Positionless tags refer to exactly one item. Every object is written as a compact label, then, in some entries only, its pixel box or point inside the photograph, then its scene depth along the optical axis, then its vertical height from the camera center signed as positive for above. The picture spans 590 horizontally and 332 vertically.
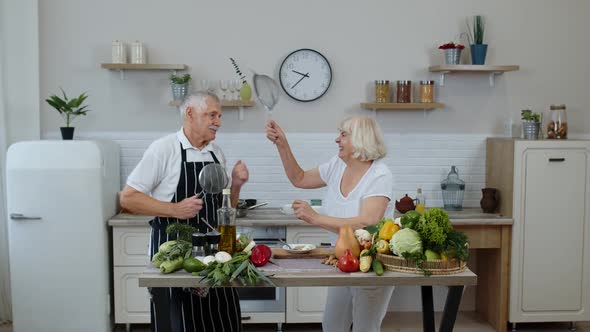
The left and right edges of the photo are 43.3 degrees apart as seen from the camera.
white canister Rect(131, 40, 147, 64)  5.67 +0.62
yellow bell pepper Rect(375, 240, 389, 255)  3.16 -0.47
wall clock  5.88 +0.48
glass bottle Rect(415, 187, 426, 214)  5.79 -0.49
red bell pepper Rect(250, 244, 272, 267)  3.19 -0.52
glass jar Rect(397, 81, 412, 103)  5.83 +0.35
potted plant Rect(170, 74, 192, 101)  5.66 +0.38
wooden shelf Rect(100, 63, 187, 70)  5.63 +0.52
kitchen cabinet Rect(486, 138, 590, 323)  5.50 -0.67
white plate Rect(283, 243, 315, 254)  3.47 -0.54
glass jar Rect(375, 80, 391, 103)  5.82 +0.35
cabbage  3.08 -0.44
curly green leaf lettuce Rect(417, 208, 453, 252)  3.07 -0.38
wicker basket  3.11 -0.54
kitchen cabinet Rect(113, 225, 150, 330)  5.30 -0.99
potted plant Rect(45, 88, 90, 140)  5.41 +0.20
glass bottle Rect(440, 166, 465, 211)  5.93 -0.45
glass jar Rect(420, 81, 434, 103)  5.84 +0.35
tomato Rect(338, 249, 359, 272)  3.13 -0.54
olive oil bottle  3.28 -0.40
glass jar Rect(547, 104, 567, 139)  5.76 +0.10
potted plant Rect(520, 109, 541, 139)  5.69 +0.09
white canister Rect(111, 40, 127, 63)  5.67 +0.62
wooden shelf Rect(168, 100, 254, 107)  5.68 +0.24
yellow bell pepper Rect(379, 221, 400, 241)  3.20 -0.41
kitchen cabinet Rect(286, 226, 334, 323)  5.43 -1.20
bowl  5.47 -0.55
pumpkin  3.22 -0.46
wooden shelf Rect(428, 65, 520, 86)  5.73 +0.53
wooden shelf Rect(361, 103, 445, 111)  5.77 +0.24
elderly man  3.48 -0.26
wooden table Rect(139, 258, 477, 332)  3.04 -0.59
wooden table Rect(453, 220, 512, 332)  5.49 -0.94
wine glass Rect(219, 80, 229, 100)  5.75 +0.38
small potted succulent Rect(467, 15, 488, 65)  5.80 +0.70
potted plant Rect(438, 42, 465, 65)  5.77 +0.65
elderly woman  3.58 -0.33
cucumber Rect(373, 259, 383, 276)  3.08 -0.55
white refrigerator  5.06 -0.70
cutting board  3.45 -0.55
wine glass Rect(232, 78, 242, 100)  5.79 +0.39
